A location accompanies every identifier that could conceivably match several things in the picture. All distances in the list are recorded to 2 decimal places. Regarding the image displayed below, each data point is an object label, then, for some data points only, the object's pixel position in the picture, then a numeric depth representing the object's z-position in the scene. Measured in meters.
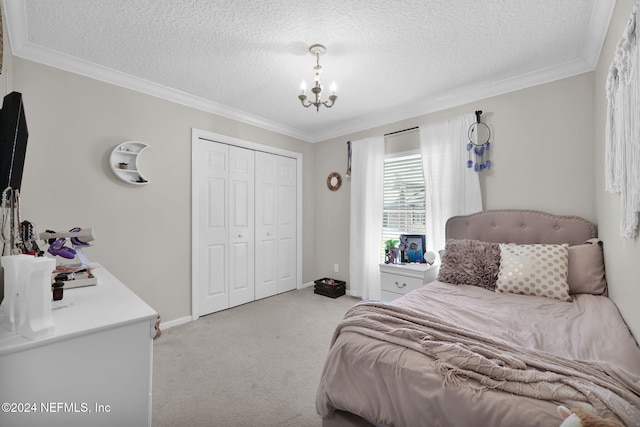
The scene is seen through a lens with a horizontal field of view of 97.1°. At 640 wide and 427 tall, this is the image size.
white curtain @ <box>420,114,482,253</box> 2.97
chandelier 2.19
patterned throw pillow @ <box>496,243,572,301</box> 2.02
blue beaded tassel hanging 2.91
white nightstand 2.91
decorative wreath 4.28
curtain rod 3.46
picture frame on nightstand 3.23
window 3.49
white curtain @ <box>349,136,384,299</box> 3.76
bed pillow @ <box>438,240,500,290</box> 2.30
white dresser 0.81
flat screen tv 1.15
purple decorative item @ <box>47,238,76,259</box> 1.46
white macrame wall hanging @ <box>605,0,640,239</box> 1.21
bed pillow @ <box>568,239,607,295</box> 2.02
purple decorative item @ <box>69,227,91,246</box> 1.66
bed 0.92
